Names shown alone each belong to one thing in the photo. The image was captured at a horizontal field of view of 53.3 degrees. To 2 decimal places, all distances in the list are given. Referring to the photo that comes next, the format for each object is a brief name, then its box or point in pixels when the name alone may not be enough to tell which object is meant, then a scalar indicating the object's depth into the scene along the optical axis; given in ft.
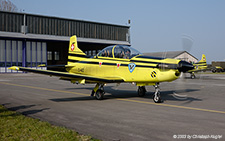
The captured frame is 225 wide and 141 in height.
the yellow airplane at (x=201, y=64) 113.04
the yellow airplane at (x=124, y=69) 33.22
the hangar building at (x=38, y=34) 146.00
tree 378.44
